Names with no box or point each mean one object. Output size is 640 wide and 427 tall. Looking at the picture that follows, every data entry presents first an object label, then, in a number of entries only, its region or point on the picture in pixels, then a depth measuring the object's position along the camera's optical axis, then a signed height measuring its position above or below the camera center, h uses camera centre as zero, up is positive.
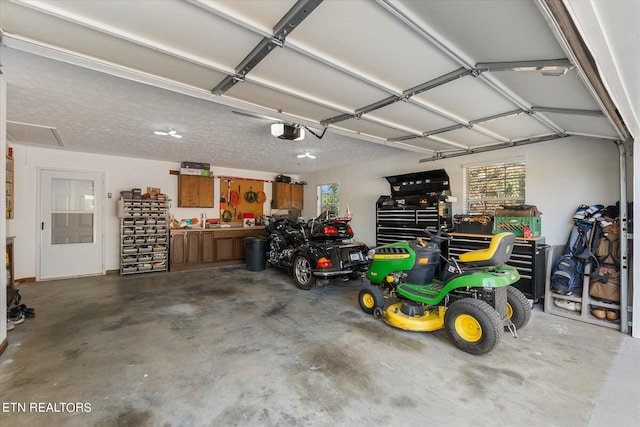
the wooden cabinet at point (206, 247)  6.20 -0.84
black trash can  6.21 -0.91
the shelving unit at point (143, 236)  5.67 -0.52
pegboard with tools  7.36 +0.38
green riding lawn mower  2.48 -0.84
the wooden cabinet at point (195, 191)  6.63 +0.51
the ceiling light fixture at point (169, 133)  4.08 +1.19
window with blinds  4.25 +0.46
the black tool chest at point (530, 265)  3.52 -0.66
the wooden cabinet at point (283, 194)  8.08 +0.56
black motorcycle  4.39 -0.67
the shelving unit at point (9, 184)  4.55 +0.45
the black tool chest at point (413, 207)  4.80 +0.13
